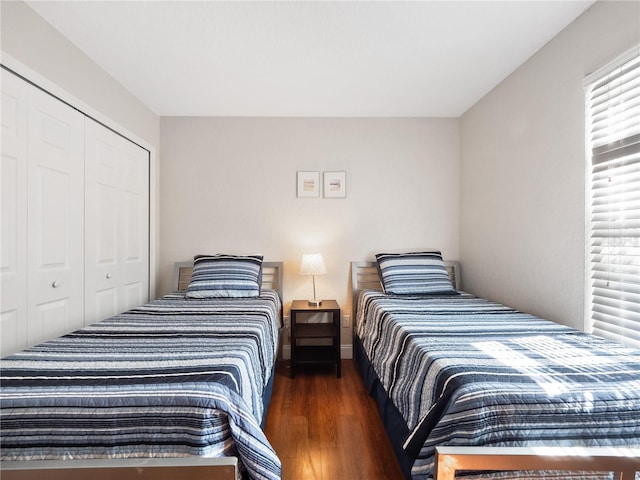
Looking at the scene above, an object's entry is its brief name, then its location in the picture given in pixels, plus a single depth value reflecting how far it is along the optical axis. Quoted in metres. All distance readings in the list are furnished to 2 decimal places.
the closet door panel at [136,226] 2.79
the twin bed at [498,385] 1.10
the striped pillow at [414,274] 2.98
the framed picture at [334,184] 3.35
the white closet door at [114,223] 2.32
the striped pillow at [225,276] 2.87
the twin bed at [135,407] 1.05
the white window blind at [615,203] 1.61
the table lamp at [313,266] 3.04
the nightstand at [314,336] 2.93
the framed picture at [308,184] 3.36
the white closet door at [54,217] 1.83
